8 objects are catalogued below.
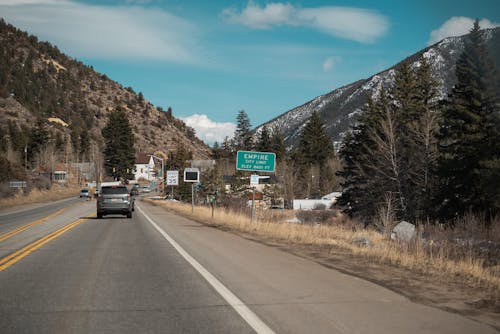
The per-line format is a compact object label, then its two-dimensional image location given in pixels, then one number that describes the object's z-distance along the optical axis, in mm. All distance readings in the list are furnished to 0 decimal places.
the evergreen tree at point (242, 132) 123275
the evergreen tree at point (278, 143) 116181
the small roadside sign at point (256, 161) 25578
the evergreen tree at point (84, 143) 142875
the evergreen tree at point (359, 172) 51219
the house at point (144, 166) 162500
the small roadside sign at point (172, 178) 49222
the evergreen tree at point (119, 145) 127062
